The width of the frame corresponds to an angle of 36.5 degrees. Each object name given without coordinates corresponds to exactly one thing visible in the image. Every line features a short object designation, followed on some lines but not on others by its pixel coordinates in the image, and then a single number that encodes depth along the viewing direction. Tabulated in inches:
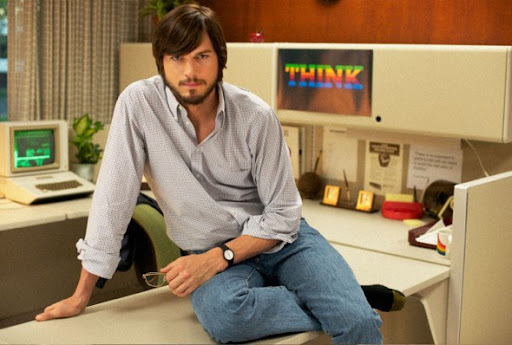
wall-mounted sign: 122.4
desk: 79.2
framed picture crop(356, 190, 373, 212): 134.6
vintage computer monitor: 133.3
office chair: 108.0
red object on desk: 128.6
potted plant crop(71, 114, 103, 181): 144.6
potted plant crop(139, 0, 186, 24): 156.6
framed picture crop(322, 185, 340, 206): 138.6
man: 82.2
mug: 106.0
